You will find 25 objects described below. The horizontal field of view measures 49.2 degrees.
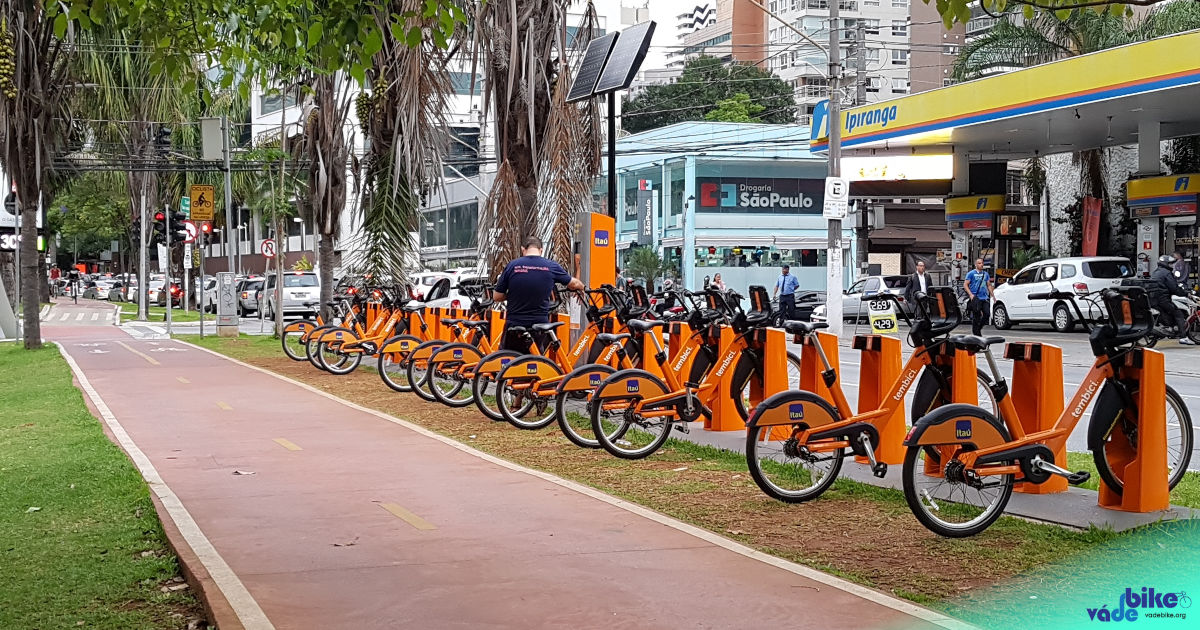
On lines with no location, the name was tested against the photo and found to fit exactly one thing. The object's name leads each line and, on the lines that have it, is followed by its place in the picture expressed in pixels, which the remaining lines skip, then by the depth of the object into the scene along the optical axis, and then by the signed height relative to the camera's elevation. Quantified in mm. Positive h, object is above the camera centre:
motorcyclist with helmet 24134 -280
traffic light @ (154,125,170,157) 36312 +3515
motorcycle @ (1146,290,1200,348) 24781 -860
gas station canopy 25219 +3412
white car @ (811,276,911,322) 37594 -663
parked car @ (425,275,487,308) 29588 -738
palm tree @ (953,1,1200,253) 34500 +6214
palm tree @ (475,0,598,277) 15391 +1962
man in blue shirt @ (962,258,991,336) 31094 -469
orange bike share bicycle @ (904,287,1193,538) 7035 -966
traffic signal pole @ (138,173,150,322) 42366 -91
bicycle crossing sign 32719 +1675
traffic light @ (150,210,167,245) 37862 +1361
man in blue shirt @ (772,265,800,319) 33938 -482
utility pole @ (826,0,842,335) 24625 +1853
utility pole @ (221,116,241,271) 32422 +3090
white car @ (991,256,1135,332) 30250 -387
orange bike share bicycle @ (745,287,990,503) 7922 -949
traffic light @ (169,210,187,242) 33594 +1041
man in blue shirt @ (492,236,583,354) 13078 -219
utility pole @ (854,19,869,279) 36219 +5228
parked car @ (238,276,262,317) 48594 -1020
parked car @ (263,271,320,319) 42031 -832
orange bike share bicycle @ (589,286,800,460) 10195 -967
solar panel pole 15084 +1304
